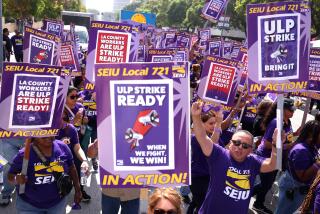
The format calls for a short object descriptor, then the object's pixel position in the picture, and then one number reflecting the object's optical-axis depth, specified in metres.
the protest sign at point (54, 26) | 13.91
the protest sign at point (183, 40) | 17.08
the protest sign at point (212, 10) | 15.52
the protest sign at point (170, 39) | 17.47
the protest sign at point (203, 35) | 19.42
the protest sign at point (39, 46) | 7.57
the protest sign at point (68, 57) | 9.71
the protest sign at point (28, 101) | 4.36
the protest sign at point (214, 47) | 15.14
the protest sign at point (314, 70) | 7.33
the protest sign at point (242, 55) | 9.48
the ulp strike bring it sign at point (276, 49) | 4.74
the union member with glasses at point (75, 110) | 6.22
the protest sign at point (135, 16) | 33.12
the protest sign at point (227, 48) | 15.80
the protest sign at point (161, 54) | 10.52
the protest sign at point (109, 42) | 7.12
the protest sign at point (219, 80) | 6.79
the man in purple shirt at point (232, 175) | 4.09
